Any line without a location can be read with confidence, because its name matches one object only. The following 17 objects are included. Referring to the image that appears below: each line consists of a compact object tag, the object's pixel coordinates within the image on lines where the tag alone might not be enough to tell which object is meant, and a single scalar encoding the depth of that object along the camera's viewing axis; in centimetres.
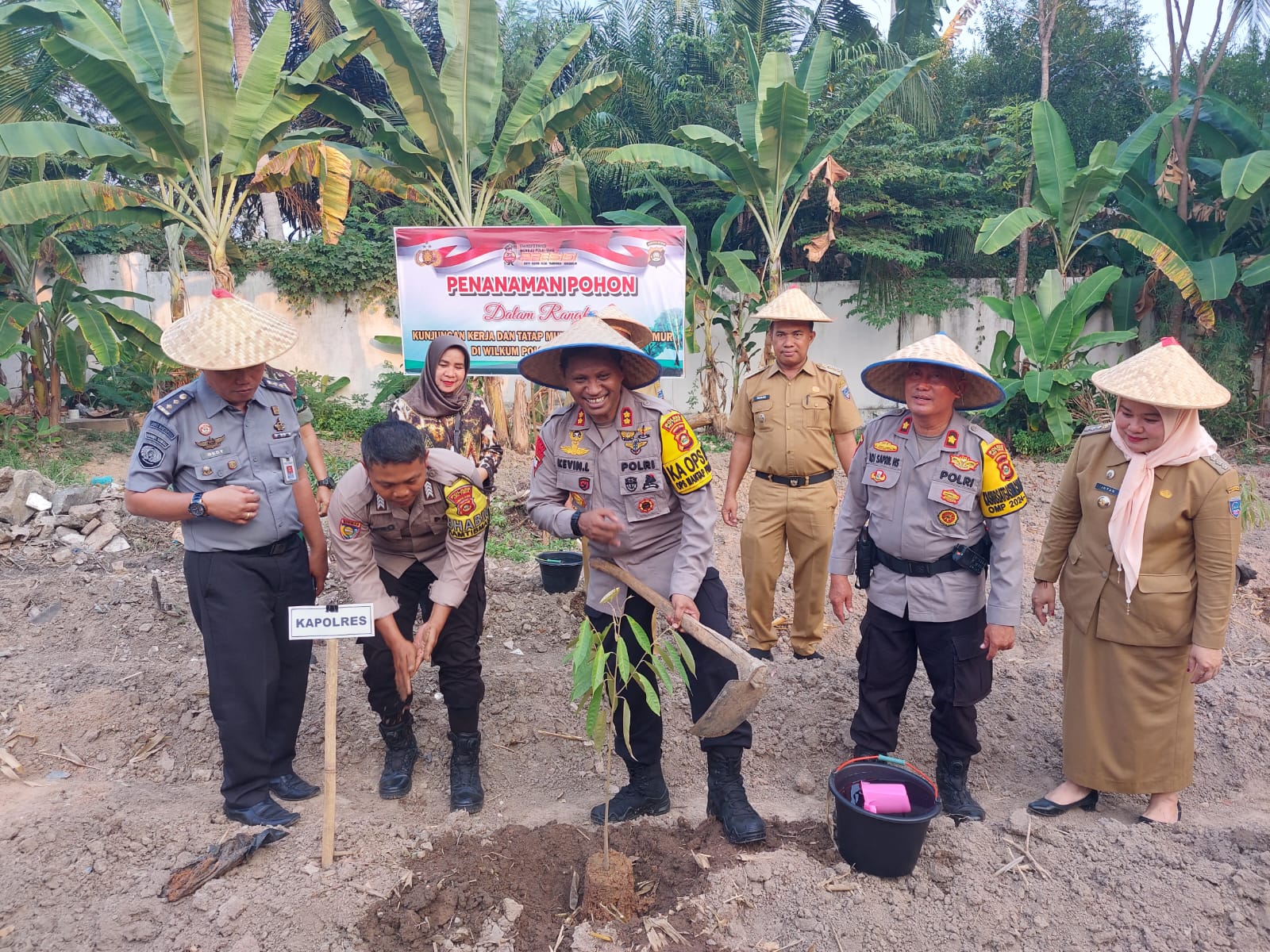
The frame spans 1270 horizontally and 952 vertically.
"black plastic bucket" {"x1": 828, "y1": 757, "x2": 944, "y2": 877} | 269
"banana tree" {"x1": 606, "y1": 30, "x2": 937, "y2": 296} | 750
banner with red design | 552
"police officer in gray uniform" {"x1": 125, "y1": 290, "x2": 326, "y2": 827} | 293
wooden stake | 273
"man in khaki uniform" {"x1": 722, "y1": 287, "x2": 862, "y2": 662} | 443
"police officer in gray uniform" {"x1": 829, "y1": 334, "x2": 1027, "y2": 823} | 292
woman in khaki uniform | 278
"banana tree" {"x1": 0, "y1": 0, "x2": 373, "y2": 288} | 612
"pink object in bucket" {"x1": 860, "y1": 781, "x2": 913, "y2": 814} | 282
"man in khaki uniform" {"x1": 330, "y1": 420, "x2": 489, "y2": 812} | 283
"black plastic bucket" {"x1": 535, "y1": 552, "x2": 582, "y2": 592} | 509
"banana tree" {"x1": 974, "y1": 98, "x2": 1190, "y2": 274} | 842
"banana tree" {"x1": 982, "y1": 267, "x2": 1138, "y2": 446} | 860
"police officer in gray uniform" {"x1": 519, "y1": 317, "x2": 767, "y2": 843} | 286
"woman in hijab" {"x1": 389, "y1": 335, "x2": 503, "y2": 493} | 394
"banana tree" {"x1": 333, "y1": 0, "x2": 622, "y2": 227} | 688
